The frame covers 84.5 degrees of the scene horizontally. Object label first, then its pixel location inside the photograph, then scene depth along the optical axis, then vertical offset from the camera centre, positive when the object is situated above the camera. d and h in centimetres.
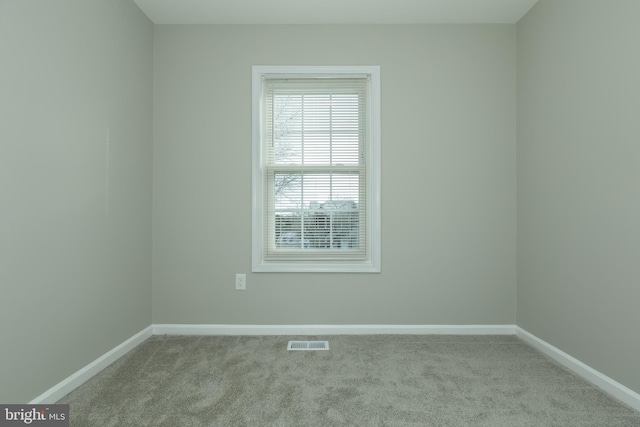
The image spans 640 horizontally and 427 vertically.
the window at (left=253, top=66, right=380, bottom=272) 307 +39
